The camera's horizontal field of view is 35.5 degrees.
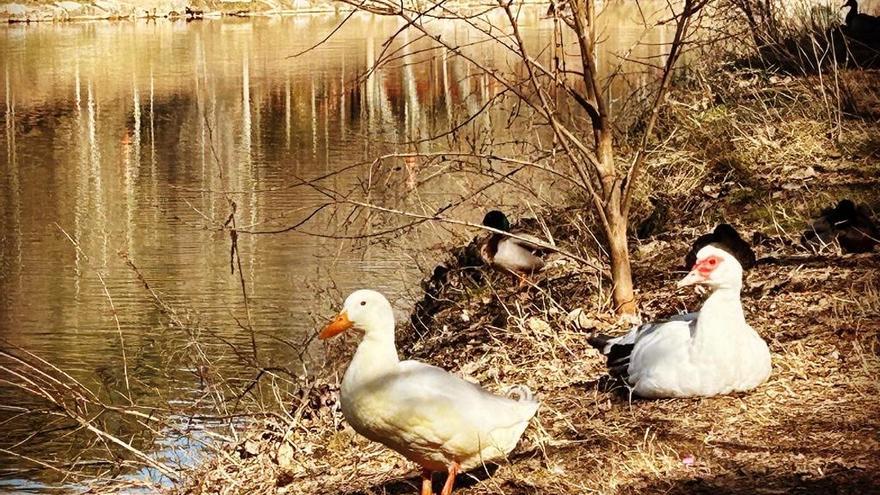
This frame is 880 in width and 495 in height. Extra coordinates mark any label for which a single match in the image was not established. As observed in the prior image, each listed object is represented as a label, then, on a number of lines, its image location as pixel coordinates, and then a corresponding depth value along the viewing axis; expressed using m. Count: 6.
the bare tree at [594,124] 7.50
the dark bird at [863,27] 14.06
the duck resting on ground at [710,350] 5.99
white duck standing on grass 5.26
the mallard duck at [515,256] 9.63
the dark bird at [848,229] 8.07
